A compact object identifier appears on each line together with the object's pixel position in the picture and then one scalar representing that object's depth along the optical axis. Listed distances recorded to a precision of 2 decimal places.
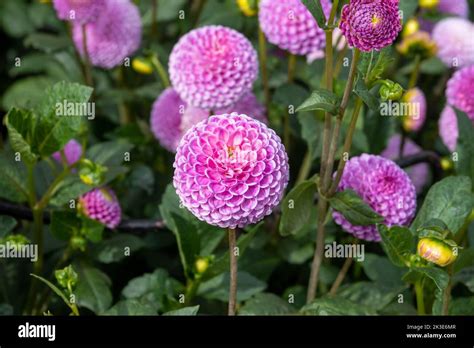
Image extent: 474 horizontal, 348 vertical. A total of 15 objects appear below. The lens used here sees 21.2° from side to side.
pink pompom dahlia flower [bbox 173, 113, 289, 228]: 0.71
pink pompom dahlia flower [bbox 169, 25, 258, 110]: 0.87
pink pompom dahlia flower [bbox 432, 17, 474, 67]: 1.04
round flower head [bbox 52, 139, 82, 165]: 0.93
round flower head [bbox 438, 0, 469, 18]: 1.11
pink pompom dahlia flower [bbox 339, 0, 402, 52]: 0.70
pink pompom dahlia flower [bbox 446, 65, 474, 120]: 0.94
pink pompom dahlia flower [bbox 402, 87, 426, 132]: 0.96
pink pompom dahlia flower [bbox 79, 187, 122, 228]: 0.86
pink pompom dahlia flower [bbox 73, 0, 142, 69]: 1.02
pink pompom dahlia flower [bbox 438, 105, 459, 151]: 0.93
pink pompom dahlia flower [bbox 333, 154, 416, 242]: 0.80
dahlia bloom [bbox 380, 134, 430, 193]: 0.98
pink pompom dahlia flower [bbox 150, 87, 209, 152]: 0.96
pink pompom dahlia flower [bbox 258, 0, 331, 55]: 0.90
